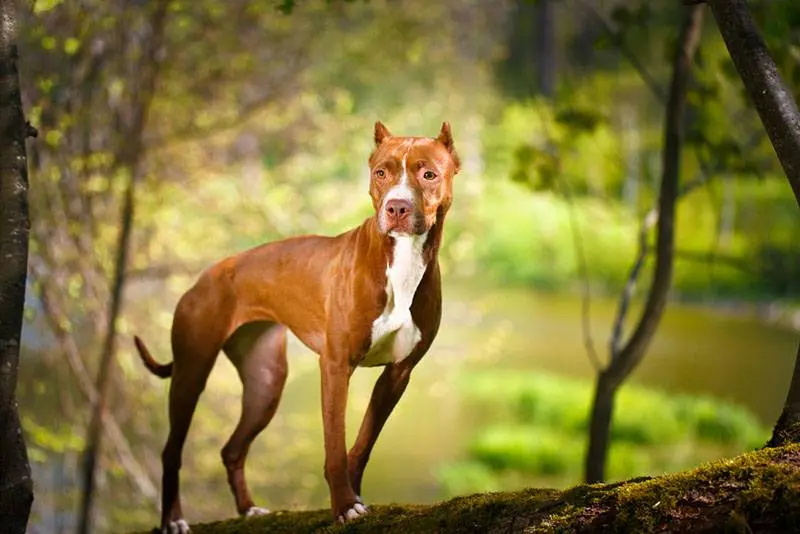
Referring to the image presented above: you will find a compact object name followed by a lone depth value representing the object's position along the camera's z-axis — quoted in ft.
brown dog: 15.38
